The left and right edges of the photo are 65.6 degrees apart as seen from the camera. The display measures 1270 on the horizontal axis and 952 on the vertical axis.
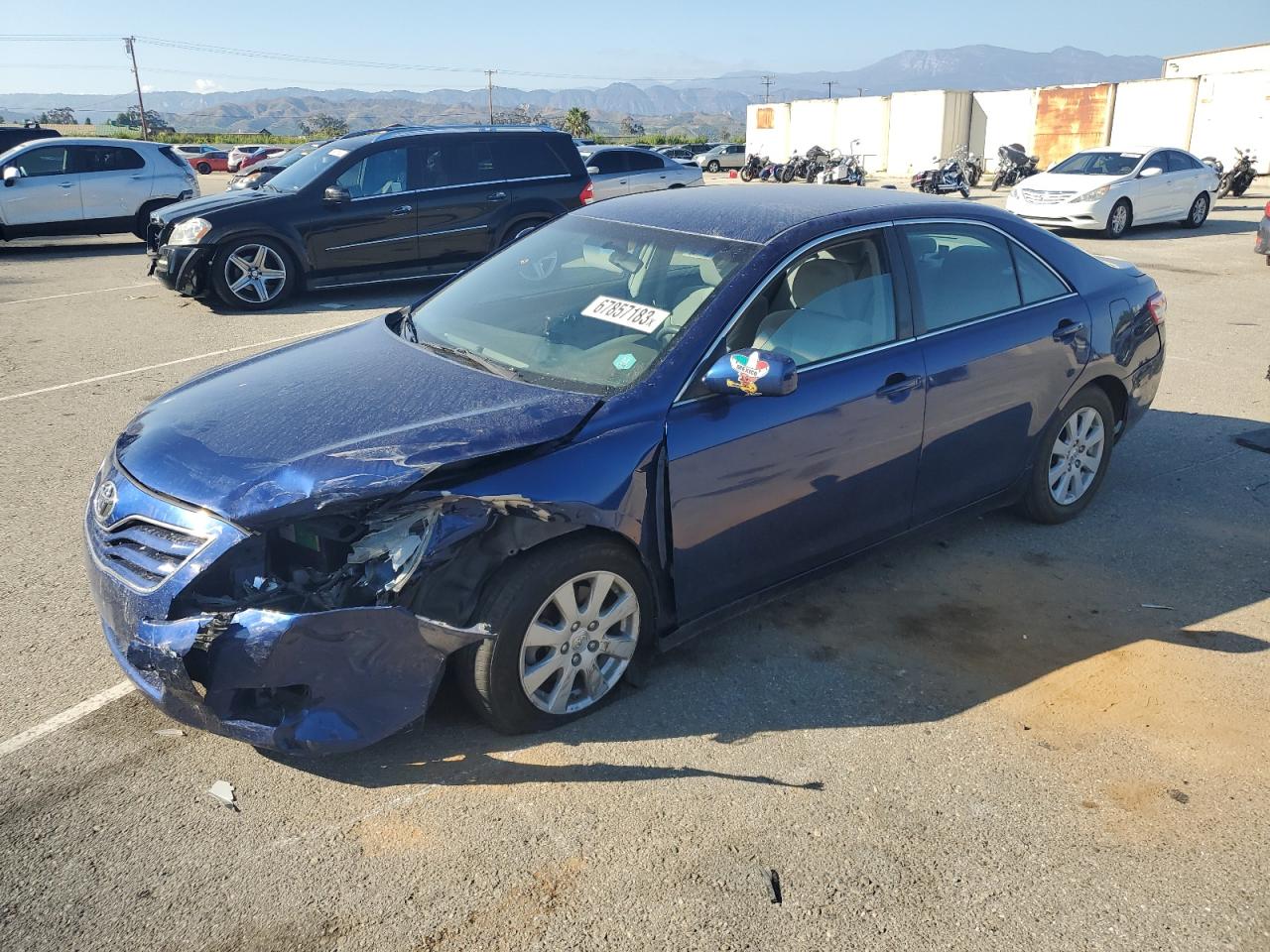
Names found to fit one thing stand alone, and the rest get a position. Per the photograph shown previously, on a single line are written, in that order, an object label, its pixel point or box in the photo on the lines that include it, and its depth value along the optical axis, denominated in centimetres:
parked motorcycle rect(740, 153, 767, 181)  3416
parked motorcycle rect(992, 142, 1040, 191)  2986
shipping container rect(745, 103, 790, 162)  4806
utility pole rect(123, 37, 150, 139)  9148
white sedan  1617
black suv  1020
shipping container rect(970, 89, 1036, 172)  3753
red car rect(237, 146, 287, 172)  4144
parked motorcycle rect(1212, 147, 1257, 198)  2461
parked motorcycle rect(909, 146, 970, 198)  2578
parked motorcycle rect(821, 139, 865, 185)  2742
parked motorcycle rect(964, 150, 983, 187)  2985
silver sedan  1498
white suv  1532
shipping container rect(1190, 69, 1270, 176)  3055
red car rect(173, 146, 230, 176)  4547
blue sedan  289
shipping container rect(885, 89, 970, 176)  3922
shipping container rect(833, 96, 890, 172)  4229
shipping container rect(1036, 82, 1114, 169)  3494
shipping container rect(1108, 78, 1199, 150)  3259
